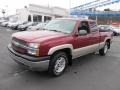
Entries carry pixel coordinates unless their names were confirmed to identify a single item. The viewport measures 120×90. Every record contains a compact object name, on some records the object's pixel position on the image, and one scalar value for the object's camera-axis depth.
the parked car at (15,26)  14.08
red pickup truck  2.48
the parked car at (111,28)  12.35
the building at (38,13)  23.25
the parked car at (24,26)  12.86
